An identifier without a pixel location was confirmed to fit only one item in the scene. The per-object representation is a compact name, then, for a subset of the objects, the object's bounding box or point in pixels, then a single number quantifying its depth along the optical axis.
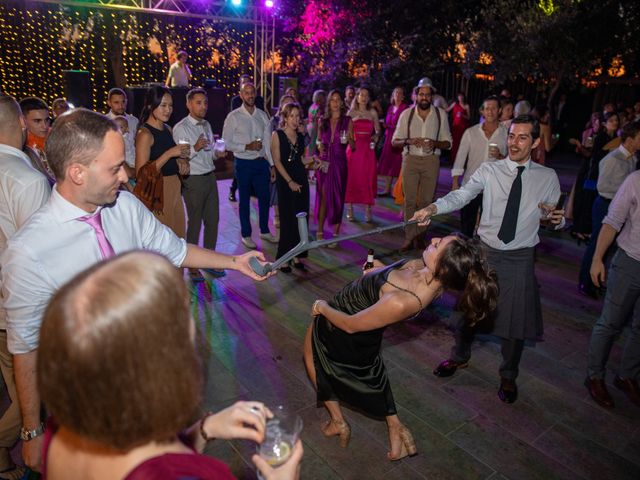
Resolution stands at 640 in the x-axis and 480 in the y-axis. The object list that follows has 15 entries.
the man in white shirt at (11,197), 2.20
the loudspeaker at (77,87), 10.17
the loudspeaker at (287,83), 11.62
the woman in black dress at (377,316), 2.25
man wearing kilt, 3.04
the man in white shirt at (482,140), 5.32
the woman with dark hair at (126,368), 0.80
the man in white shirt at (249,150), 5.64
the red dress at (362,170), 6.88
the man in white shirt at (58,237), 1.64
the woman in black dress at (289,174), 5.00
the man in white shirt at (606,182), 4.29
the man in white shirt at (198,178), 4.72
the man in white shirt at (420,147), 5.76
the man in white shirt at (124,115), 5.72
